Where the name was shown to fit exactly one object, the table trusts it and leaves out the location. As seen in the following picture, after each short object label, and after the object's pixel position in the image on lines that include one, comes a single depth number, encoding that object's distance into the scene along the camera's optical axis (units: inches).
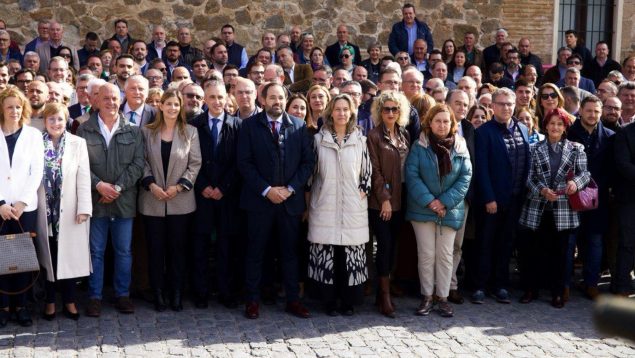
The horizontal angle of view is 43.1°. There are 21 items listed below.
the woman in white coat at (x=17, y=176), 222.4
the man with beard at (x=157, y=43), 456.8
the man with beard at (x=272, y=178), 238.8
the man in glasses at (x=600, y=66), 492.1
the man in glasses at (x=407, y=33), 505.7
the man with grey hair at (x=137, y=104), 254.1
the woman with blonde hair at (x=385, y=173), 246.1
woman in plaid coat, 259.6
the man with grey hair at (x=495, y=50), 504.7
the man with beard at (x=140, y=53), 413.4
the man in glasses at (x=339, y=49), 496.4
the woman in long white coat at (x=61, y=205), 229.6
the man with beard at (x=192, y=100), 260.5
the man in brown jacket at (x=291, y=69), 412.2
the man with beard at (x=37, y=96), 253.4
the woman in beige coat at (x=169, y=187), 240.8
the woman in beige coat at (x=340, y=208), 239.8
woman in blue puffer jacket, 245.1
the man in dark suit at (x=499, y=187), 261.4
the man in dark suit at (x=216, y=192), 245.4
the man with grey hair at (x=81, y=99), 289.0
